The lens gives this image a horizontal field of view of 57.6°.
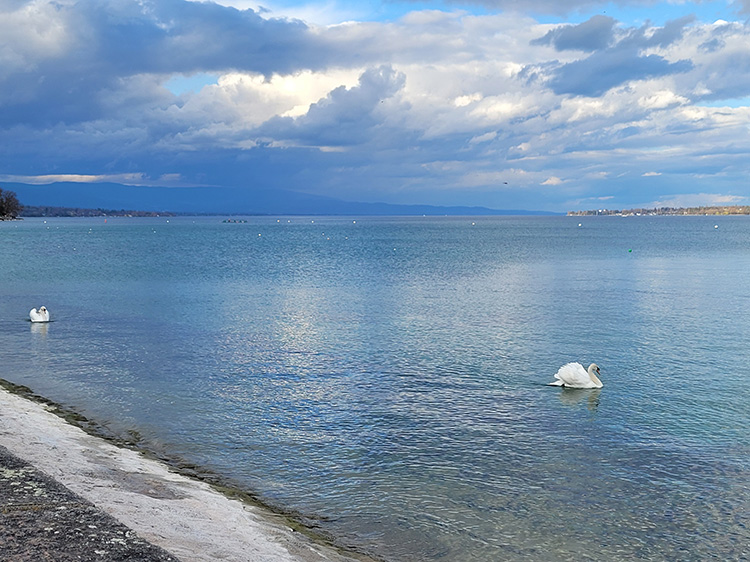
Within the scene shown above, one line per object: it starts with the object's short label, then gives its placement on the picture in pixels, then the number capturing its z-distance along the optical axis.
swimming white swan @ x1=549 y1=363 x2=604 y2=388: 21.47
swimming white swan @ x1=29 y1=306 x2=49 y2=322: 33.62
